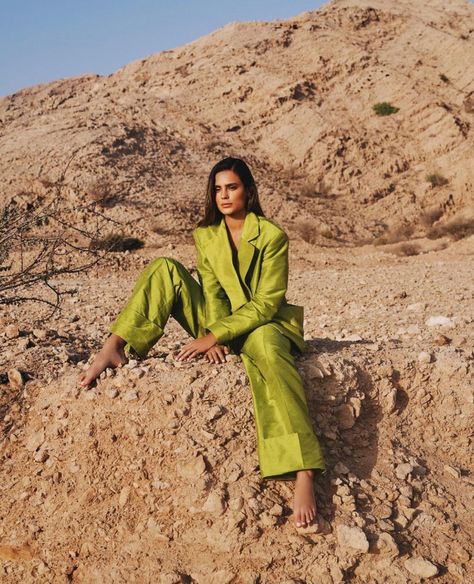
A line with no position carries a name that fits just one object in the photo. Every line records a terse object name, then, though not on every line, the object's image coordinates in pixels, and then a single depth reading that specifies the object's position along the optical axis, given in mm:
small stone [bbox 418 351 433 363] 3182
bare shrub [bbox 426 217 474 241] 10867
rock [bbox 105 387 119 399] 2762
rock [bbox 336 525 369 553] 2352
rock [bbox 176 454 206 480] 2533
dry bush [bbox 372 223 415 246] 11406
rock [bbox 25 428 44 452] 2840
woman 2545
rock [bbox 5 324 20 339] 3891
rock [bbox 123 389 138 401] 2730
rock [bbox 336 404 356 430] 2908
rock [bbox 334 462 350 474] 2678
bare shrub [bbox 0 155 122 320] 3332
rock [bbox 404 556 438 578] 2324
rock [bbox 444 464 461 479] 2885
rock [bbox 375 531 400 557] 2385
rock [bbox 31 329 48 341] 4023
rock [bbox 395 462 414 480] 2730
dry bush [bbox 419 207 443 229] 12311
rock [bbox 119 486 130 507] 2566
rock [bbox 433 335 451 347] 3928
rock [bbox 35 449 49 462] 2770
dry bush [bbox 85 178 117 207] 11367
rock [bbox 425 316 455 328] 4791
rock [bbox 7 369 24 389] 3113
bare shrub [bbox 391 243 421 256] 10344
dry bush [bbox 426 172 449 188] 13289
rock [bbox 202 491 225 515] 2445
